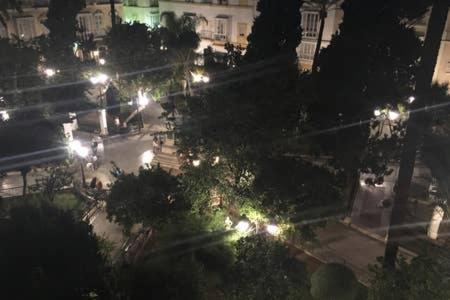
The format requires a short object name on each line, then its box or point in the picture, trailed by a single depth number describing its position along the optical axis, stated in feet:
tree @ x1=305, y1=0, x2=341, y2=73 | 77.61
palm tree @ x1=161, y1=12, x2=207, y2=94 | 94.17
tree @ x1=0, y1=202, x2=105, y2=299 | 30.99
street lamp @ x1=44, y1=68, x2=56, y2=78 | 93.04
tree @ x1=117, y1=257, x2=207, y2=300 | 38.55
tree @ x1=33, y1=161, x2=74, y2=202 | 65.36
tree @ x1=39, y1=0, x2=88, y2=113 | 92.32
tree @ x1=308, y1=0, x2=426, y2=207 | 60.49
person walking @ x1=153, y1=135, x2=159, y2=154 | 87.15
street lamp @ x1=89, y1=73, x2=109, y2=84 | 91.60
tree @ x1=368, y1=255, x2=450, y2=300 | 35.01
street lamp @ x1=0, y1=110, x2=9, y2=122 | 81.09
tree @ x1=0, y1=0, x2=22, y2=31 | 78.11
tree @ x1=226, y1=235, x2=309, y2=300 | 44.73
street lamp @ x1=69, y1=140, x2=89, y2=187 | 67.82
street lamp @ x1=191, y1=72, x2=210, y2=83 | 88.65
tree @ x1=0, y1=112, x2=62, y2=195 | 66.95
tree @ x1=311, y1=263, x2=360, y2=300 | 44.80
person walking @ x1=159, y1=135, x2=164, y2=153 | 87.11
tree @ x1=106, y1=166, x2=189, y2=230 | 52.60
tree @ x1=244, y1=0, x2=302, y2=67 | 58.49
